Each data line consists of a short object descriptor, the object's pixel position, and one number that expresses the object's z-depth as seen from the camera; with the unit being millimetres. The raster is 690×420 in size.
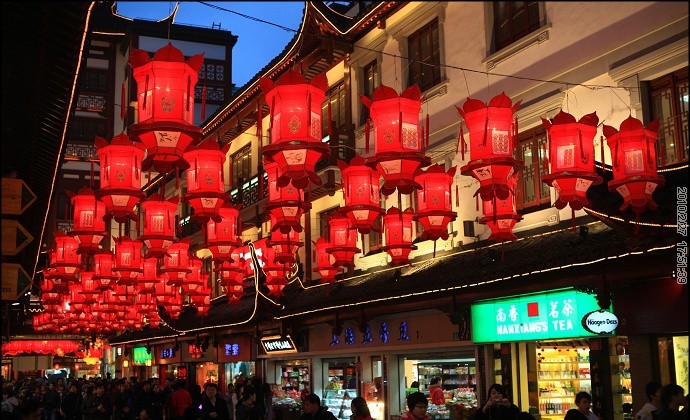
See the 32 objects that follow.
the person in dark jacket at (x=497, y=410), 12484
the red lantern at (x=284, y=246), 19594
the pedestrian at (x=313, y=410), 11633
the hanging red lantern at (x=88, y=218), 18469
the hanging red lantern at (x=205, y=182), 15422
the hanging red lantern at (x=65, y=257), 23141
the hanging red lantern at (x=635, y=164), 12375
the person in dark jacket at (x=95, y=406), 24359
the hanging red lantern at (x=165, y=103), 11945
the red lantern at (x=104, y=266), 24453
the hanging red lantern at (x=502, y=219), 15164
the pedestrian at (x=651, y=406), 11531
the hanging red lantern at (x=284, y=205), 15758
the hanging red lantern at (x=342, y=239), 18375
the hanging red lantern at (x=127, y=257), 22891
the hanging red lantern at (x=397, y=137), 12594
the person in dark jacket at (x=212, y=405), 16641
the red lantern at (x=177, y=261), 22734
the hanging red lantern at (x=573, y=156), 12617
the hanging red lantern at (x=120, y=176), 15148
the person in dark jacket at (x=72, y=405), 27812
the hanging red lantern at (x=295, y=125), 12172
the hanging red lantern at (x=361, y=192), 15578
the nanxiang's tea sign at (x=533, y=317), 15719
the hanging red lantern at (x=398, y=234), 17562
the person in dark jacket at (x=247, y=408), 15703
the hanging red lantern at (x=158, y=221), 18641
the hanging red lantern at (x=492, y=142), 12461
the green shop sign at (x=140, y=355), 49844
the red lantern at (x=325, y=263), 20859
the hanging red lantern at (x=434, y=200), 15422
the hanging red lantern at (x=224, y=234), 19812
